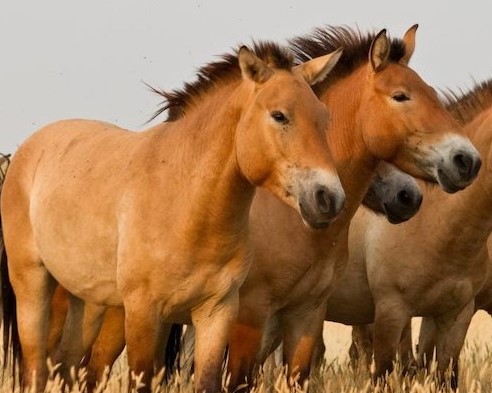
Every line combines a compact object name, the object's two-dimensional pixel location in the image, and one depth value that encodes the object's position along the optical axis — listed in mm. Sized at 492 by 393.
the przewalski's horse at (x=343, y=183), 14562
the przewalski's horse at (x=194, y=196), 12297
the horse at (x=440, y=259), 16937
